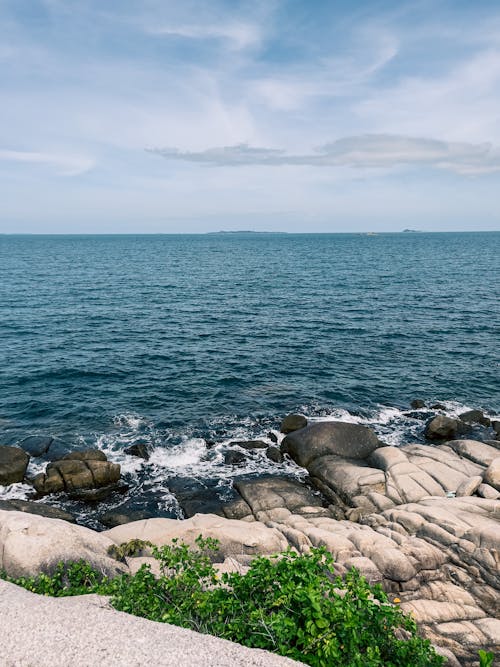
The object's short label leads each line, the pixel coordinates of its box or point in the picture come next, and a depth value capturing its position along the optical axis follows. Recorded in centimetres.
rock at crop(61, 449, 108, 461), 2606
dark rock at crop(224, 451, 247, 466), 2747
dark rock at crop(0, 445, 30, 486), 2488
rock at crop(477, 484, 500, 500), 2086
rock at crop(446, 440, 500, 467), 2505
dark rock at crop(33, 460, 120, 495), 2450
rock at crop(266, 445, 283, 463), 2776
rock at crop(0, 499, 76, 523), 2169
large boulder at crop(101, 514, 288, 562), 1791
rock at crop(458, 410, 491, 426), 3180
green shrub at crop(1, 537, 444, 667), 883
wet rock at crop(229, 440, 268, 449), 2922
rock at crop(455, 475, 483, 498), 2153
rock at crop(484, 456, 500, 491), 2169
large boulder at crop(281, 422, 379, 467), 2714
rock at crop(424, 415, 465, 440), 3006
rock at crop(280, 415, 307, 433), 3084
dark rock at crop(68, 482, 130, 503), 2411
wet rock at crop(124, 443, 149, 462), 2787
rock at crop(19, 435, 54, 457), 2775
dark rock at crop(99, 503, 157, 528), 2222
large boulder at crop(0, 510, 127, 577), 1402
